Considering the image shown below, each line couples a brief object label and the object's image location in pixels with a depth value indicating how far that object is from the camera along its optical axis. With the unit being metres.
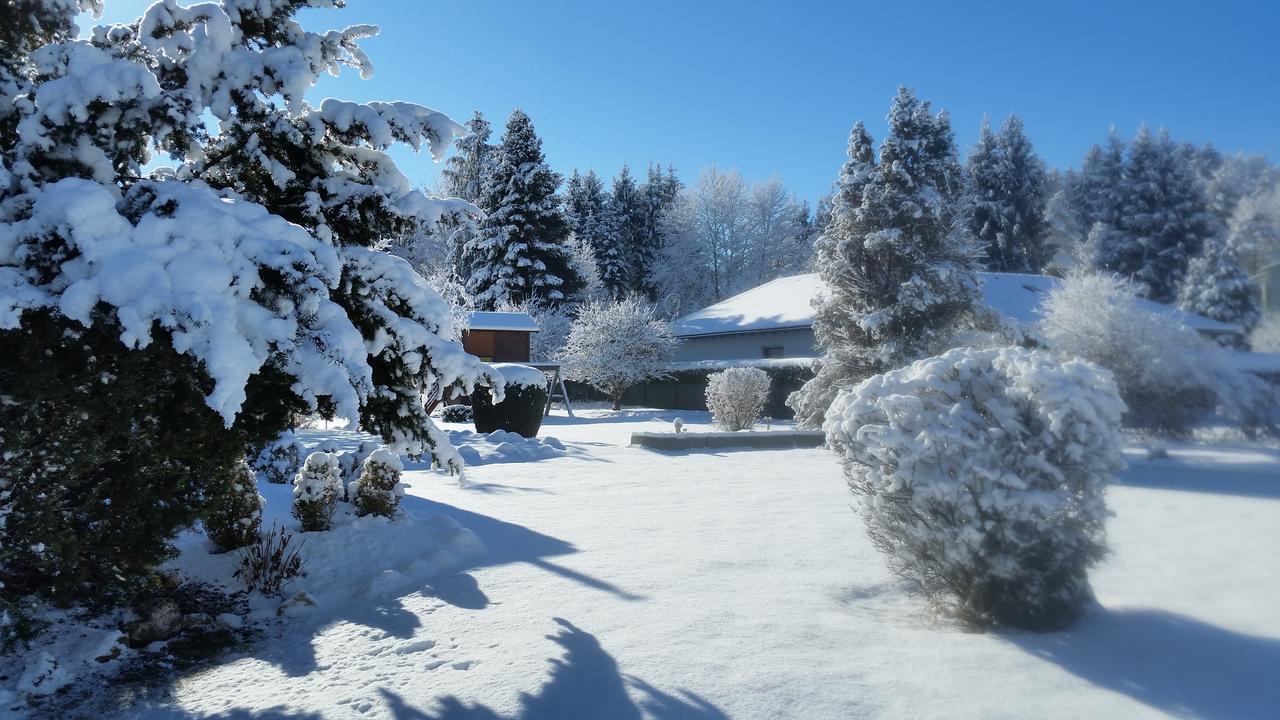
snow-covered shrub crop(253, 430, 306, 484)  9.20
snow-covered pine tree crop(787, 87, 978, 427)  16.84
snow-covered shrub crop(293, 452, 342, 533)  6.25
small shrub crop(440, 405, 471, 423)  21.73
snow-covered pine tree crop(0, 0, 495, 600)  3.07
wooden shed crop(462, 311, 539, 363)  29.77
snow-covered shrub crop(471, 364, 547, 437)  15.79
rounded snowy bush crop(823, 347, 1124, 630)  3.78
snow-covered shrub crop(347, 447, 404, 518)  6.74
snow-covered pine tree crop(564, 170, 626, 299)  45.88
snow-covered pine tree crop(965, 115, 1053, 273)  38.66
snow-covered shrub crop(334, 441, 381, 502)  7.43
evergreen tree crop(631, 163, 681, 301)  49.59
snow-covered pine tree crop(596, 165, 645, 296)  48.56
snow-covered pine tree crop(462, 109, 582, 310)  39.00
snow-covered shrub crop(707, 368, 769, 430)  17.39
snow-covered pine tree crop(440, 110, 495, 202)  42.09
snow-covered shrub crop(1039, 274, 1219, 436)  11.95
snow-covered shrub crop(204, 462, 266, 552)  5.55
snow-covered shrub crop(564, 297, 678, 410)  29.38
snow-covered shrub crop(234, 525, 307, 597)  5.20
